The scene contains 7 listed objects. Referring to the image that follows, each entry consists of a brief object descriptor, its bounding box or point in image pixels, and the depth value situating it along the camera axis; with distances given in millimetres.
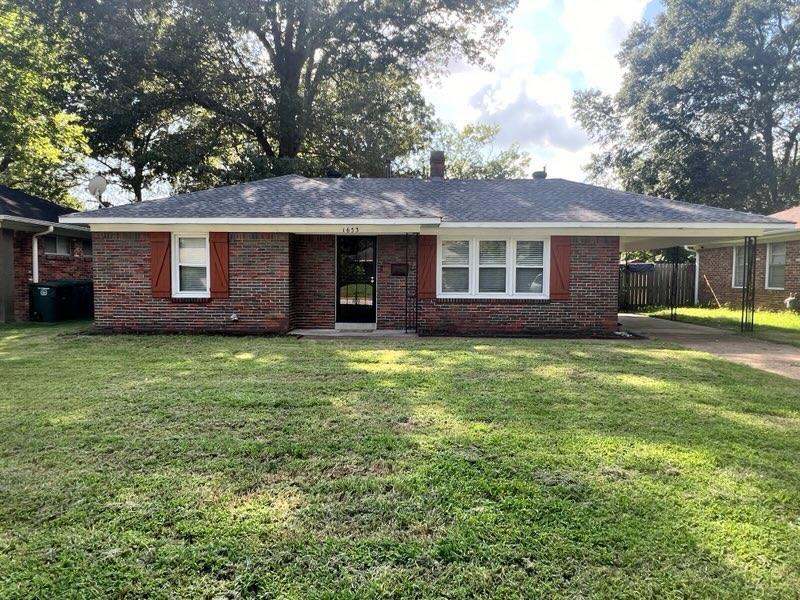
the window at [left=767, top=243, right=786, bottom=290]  15438
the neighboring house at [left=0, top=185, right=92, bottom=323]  12703
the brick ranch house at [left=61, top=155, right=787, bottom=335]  10328
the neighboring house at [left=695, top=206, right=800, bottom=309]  14996
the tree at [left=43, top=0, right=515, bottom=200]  17641
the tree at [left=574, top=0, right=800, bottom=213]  22516
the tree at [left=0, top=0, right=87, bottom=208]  15219
